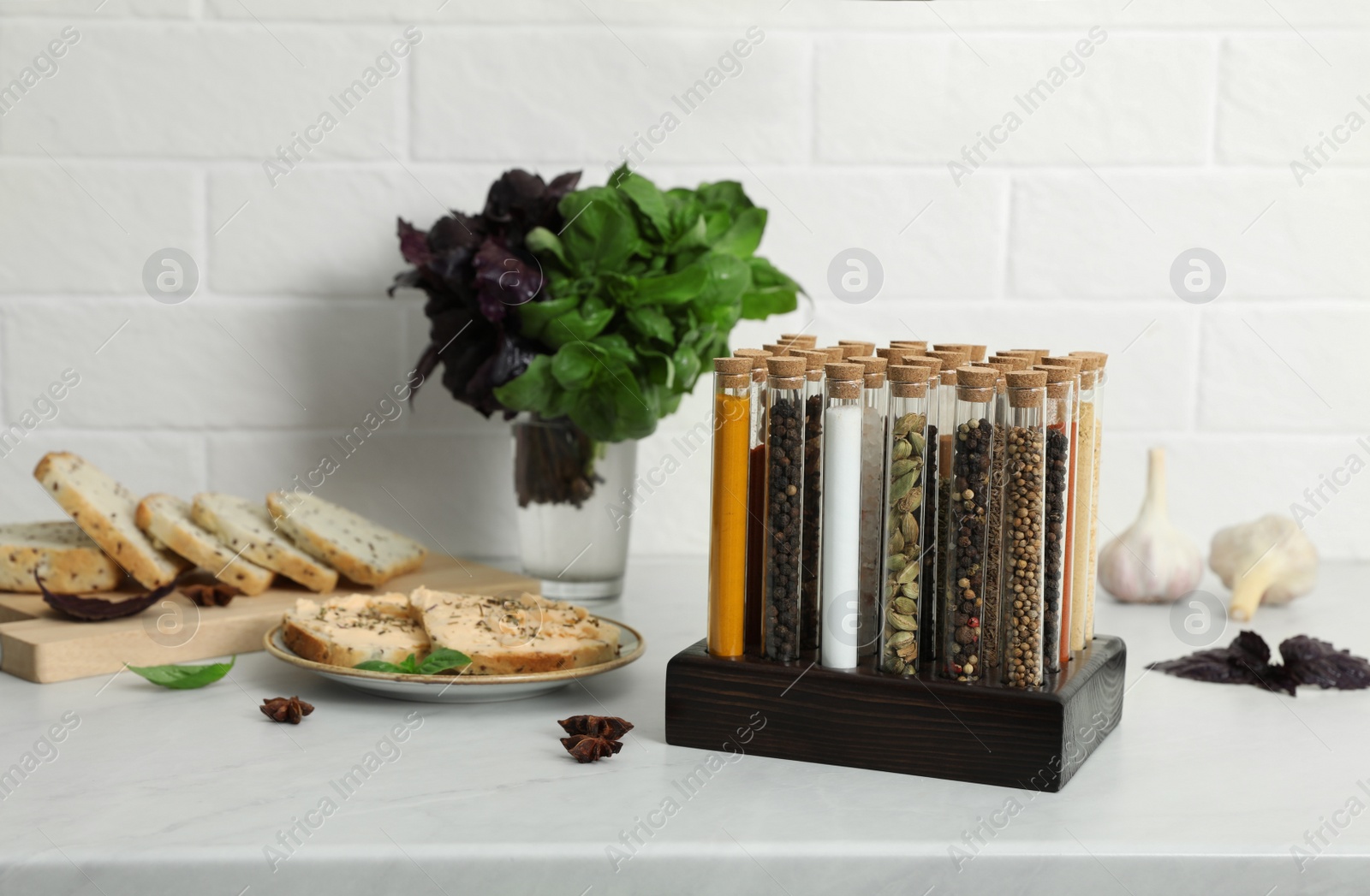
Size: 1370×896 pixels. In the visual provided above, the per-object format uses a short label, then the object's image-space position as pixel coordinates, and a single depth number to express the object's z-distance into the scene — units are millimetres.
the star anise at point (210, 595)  1891
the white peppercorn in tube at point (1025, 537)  1662
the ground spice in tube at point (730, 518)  1701
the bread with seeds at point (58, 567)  1900
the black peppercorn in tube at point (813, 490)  1704
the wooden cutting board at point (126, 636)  1803
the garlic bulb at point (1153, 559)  2020
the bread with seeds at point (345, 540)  1954
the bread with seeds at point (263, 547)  1939
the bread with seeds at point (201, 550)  1924
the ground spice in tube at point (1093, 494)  1726
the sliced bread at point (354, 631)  1760
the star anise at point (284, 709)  1732
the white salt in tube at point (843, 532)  1683
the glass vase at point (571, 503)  1985
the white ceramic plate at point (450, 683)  1732
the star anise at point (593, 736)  1682
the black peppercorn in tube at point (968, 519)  1666
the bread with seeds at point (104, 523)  1898
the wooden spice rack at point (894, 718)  1653
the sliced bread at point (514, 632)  1758
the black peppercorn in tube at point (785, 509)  1697
